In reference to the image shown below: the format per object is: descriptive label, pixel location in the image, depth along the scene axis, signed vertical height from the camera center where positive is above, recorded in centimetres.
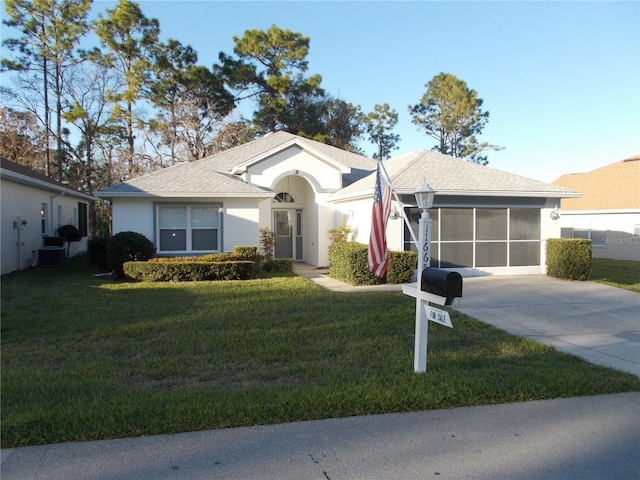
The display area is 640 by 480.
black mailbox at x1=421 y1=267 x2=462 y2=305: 554 -61
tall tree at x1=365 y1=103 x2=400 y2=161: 4362 +916
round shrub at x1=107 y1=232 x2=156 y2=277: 1484 -58
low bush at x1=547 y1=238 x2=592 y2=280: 1498 -87
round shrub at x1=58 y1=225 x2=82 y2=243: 2166 -11
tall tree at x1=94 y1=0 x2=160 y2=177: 3198 +1190
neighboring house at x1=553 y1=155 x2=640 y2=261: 2477 +94
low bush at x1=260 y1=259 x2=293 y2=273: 1656 -120
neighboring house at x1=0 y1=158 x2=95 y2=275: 1591 +72
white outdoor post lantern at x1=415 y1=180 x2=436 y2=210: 615 +43
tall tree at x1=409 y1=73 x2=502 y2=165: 4175 +982
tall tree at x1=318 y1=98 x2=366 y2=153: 3725 +831
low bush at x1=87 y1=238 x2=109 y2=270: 1714 -75
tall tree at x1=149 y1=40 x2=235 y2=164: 3256 +861
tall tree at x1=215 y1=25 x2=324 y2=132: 3416 +1149
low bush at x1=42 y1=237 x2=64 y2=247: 1961 -45
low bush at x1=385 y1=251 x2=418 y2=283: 1391 -101
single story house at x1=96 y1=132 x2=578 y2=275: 1566 +76
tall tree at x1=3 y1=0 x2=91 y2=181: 3130 +1266
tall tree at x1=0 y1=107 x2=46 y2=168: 3250 +628
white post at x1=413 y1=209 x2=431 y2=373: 598 -103
